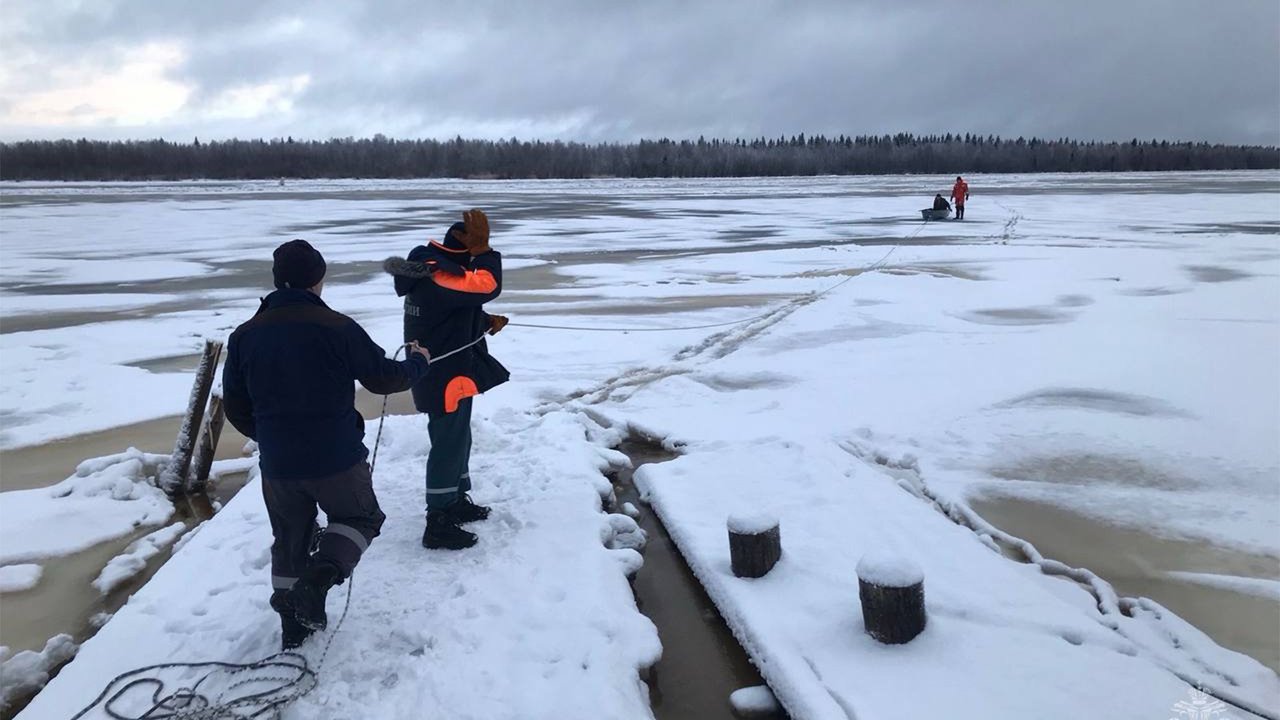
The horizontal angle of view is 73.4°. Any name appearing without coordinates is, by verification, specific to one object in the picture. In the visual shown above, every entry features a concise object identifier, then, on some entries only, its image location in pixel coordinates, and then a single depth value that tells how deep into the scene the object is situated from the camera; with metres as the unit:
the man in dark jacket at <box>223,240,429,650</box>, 3.56
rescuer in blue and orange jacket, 4.64
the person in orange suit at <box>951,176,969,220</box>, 29.45
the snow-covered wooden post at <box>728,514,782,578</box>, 4.74
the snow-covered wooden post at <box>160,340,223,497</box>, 6.45
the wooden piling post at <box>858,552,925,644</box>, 3.98
